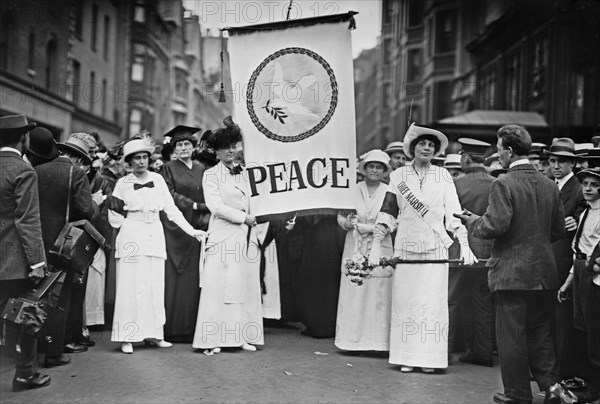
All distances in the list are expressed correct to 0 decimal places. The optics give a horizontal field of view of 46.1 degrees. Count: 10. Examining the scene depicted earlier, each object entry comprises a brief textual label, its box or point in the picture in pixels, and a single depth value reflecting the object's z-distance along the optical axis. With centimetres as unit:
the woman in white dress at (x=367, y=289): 708
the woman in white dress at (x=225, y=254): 704
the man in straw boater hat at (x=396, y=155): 927
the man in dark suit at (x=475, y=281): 693
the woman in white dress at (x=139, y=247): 708
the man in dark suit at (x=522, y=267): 525
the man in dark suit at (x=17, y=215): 526
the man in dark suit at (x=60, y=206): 618
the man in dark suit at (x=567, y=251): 575
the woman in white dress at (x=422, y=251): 642
